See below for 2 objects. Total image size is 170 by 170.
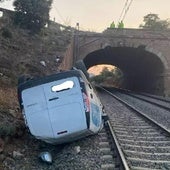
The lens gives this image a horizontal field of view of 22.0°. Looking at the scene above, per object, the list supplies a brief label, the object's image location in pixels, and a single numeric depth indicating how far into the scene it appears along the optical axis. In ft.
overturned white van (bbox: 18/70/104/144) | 33.50
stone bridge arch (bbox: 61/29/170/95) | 132.05
